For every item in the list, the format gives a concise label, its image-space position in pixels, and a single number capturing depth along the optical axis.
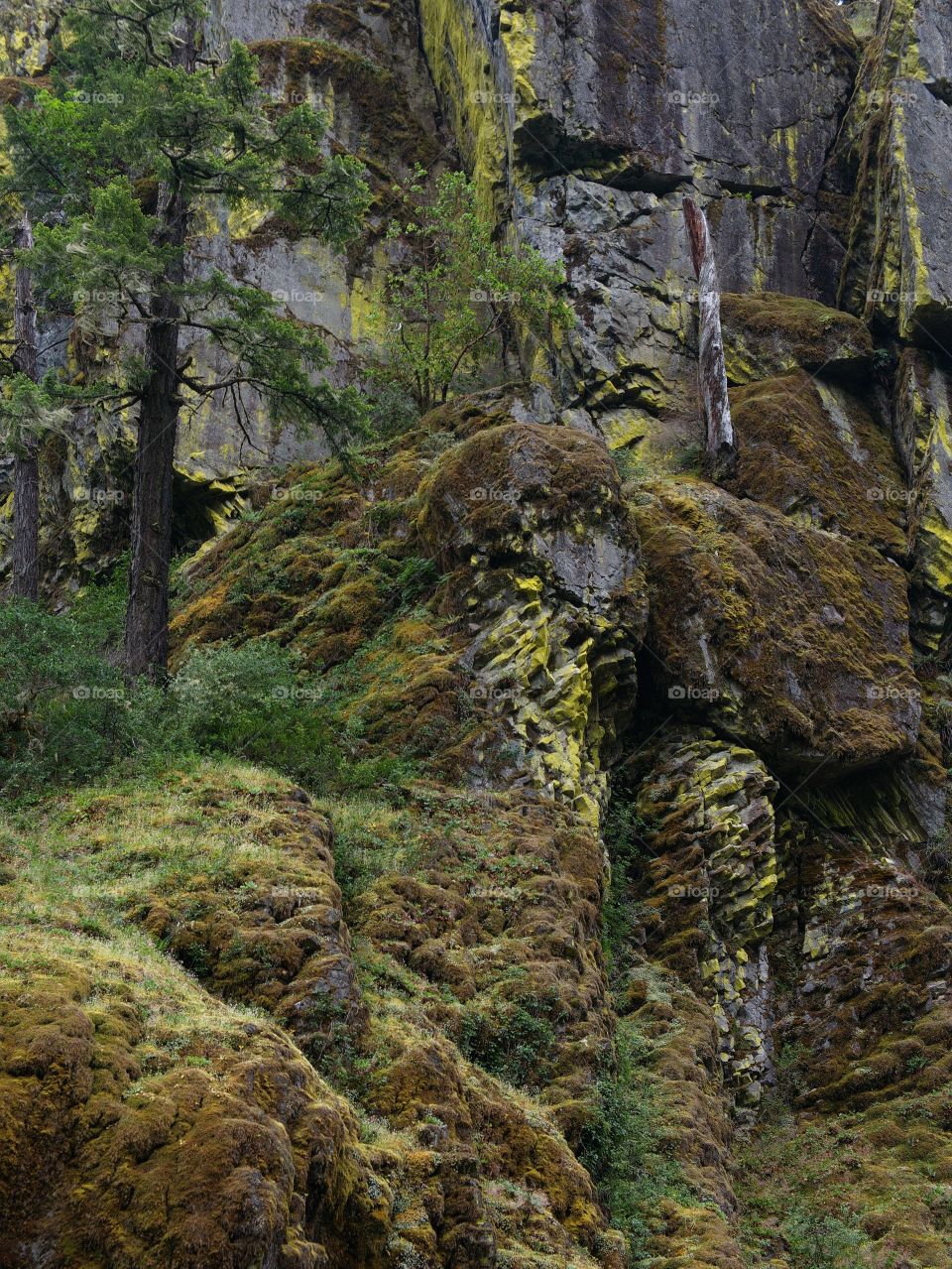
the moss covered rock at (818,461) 21.19
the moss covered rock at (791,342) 24.30
